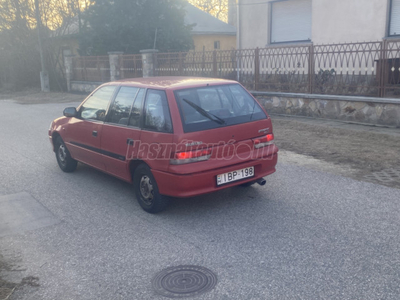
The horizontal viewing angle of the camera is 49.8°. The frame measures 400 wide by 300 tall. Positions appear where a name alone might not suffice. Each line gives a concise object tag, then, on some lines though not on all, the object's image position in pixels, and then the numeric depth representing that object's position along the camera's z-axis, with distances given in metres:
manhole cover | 3.66
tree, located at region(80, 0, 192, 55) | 24.52
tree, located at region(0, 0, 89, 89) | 28.66
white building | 14.45
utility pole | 27.88
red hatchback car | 5.08
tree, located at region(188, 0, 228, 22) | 59.47
